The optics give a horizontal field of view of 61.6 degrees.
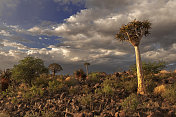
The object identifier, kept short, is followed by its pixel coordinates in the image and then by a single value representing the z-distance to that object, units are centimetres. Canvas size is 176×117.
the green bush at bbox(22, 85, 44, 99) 1329
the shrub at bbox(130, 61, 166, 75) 1742
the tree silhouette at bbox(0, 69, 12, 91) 1920
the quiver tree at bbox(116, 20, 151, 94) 1236
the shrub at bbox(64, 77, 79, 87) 1709
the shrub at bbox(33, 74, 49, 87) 1750
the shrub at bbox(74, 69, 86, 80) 2017
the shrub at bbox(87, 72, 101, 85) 1739
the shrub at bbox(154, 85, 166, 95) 1231
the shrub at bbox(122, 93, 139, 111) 820
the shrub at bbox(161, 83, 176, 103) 1017
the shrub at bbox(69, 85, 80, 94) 1376
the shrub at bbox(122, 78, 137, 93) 1368
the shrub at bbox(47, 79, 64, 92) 1451
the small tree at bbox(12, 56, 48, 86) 1712
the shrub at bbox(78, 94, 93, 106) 1016
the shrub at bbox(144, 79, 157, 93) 1353
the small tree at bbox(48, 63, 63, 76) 2631
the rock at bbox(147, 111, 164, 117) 664
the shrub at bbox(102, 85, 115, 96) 1203
